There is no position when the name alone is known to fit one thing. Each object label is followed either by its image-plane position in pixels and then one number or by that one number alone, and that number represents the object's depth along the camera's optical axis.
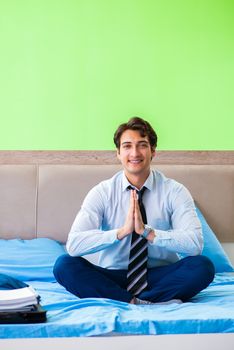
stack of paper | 2.56
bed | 2.86
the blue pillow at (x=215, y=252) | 3.86
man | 3.02
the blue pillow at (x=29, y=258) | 3.62
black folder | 2.51
